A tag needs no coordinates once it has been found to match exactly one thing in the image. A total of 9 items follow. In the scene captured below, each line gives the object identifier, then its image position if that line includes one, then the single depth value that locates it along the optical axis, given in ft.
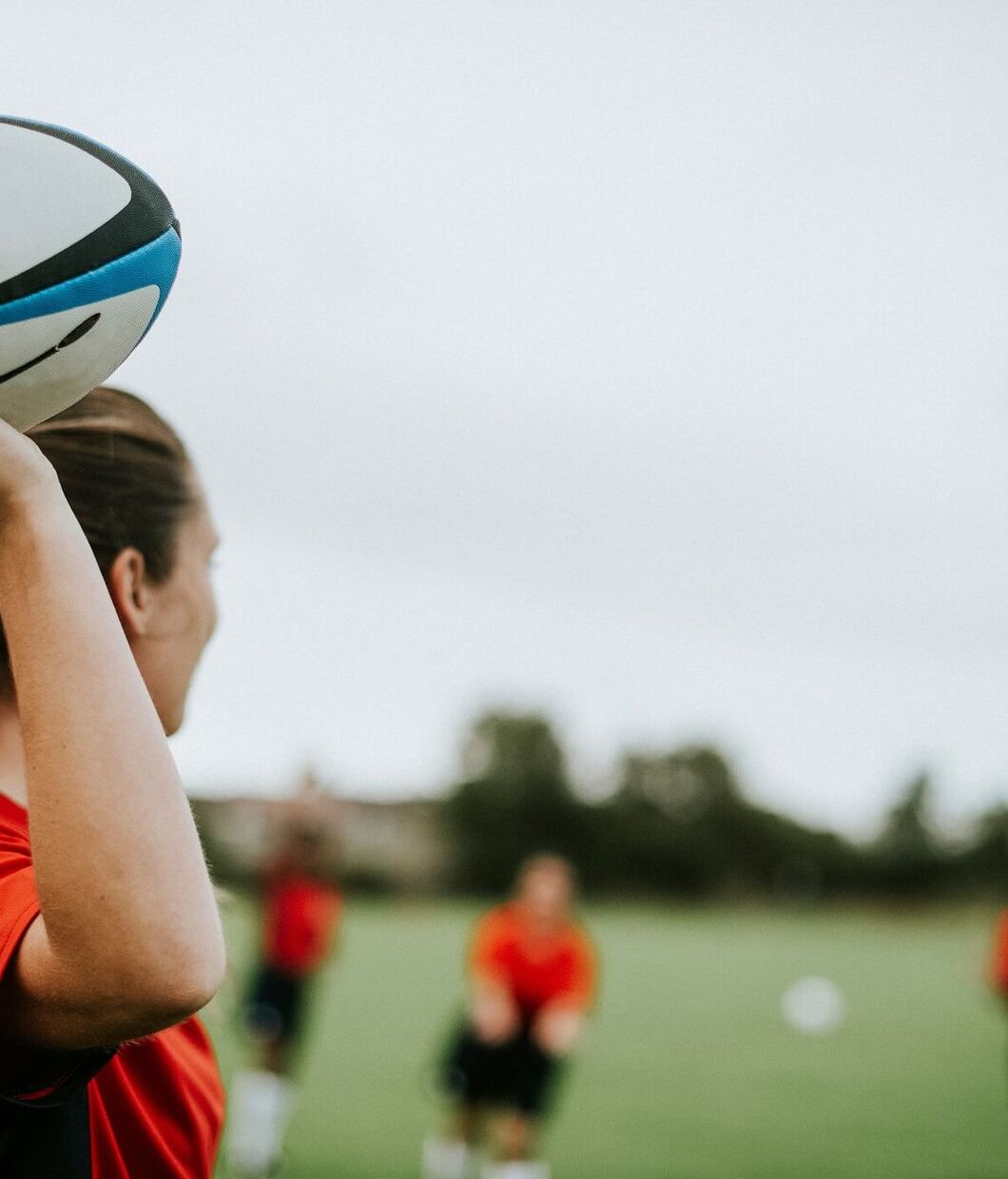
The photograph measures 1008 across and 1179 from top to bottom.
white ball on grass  60.08
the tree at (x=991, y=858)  201.46
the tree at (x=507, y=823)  181.47
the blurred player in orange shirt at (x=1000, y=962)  35.67
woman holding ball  3.95
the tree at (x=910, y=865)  196.54
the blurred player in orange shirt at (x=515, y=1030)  26.68
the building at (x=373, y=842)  150.61
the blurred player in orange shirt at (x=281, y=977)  28.78
